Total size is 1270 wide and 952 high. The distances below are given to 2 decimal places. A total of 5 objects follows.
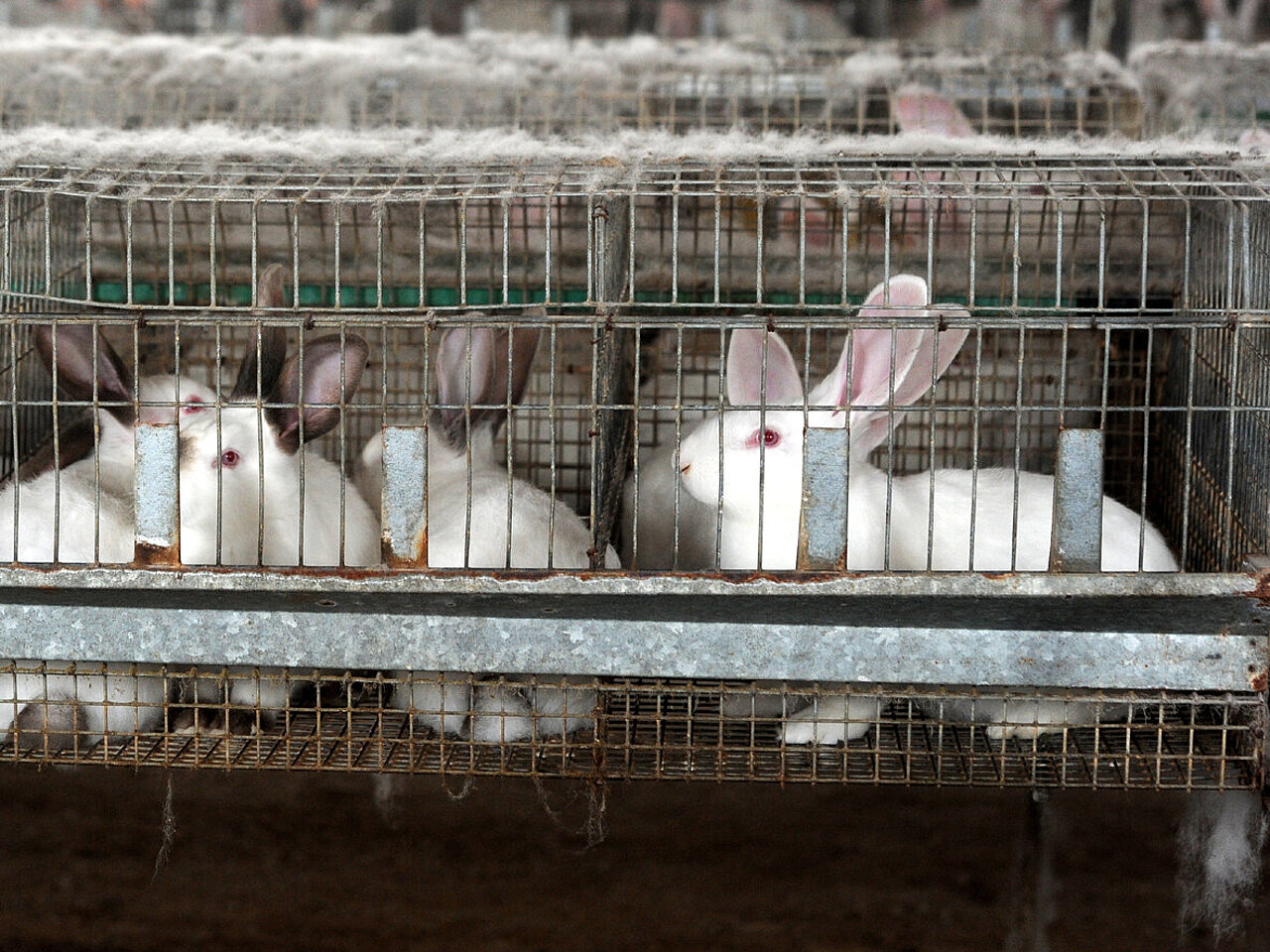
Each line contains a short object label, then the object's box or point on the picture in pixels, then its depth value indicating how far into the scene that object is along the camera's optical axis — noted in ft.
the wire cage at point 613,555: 12.40
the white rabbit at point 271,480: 14.49
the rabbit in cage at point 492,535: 13.64
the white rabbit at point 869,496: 14.14
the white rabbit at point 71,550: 13.89
